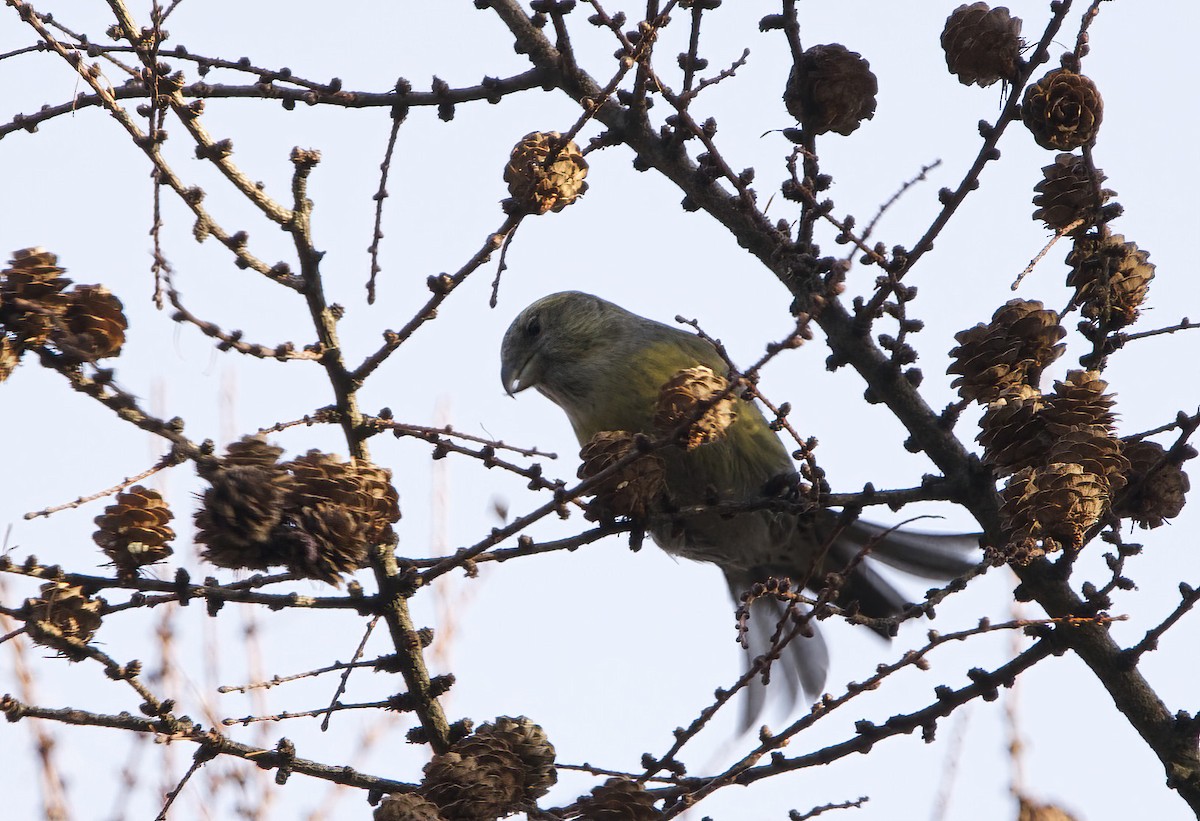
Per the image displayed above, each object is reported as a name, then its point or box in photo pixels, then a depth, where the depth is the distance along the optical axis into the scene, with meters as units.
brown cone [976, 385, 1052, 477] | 4.44
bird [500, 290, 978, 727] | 7.02
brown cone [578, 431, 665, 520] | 4.71
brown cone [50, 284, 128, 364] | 4.09
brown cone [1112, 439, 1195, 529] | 4.60
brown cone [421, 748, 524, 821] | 4.26
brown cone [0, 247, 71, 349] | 3.92
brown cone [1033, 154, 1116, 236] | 4.55
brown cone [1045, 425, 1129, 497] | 4.23
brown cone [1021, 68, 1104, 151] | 4.30
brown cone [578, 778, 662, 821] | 4.16
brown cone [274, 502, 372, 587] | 3.94
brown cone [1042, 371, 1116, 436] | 4.37
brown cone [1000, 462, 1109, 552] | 4.16
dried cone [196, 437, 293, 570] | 3.82
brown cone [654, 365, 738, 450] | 4.40
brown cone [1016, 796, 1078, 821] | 4.12
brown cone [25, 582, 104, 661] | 3.83
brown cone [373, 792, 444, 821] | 4.01
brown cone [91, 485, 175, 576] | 4.05
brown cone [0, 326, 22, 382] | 3.89
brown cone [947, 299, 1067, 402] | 4.52
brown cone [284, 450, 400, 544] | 4.04
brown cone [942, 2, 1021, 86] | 4.44
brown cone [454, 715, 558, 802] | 4.57
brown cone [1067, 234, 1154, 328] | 4.65
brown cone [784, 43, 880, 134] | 4.86
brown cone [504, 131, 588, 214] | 4.39
